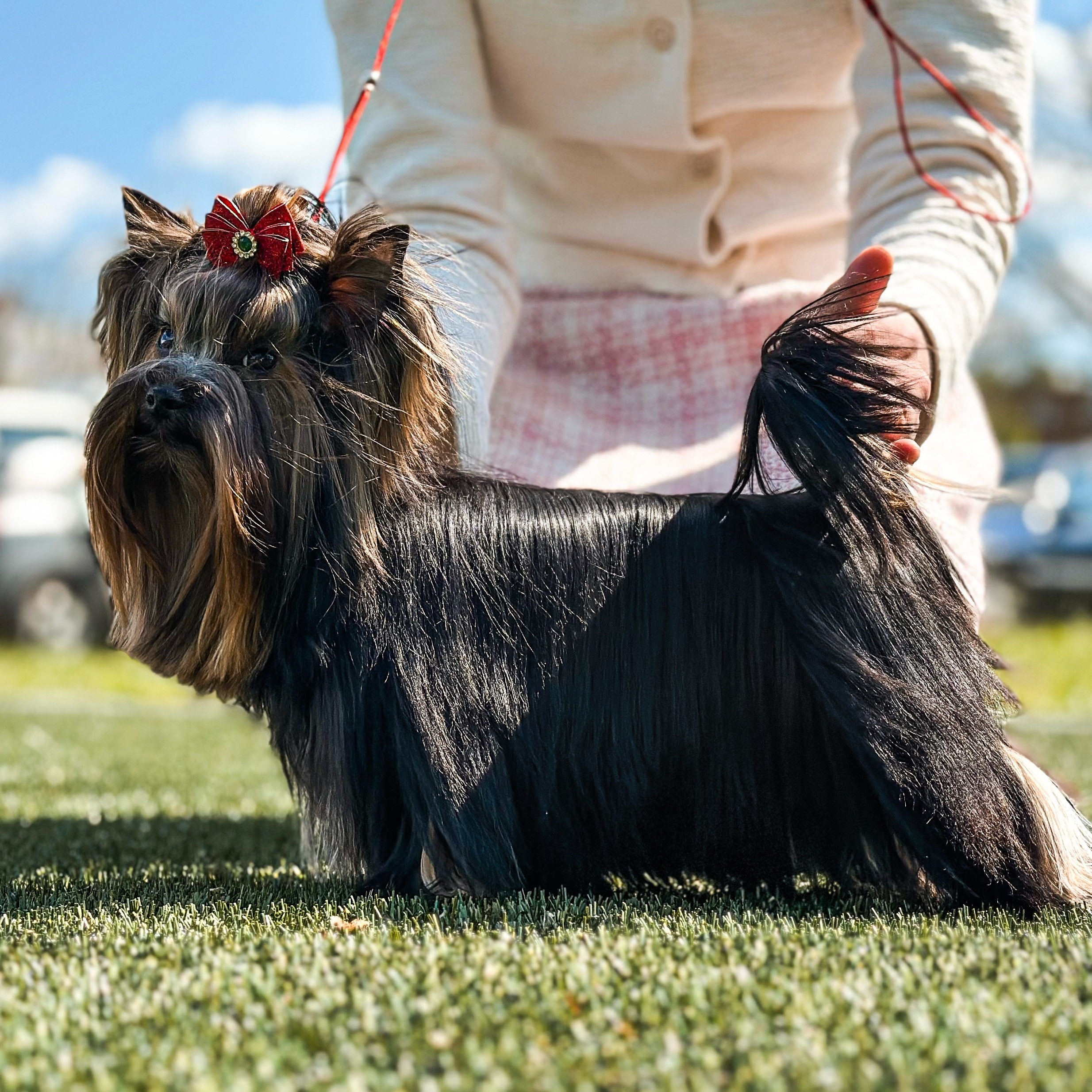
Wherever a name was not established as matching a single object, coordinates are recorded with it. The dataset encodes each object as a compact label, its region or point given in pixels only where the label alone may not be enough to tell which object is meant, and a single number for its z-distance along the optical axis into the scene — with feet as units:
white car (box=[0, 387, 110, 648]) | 30.48
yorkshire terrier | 5.70
